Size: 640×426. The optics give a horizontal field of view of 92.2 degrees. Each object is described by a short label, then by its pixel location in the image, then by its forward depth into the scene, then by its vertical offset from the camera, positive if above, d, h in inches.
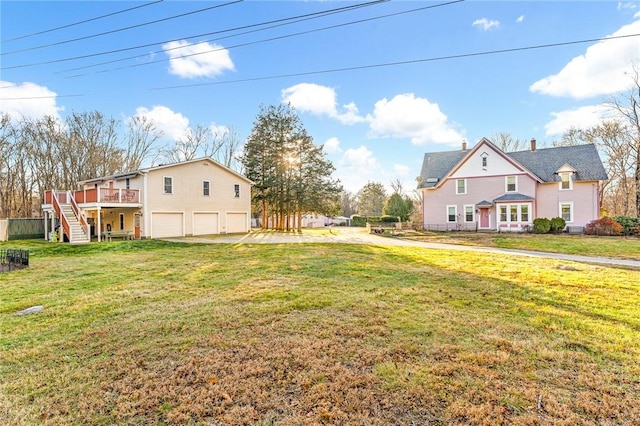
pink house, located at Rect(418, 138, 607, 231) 940.0 +80.8
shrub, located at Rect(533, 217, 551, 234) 898.1 -35.2
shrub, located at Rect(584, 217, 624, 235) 788.0 -39.1
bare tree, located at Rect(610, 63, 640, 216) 1028.9 +341.2
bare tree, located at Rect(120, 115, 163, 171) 1439.5 +375.1
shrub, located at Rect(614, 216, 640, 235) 776.0 -33.7
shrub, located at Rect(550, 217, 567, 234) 898.7 -33.0
